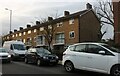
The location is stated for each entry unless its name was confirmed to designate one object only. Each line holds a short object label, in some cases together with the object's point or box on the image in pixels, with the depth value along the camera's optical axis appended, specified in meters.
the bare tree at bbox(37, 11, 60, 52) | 16.04
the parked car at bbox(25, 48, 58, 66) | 6.19
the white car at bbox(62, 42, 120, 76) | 3.88
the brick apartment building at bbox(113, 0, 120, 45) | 9.63
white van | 8.43
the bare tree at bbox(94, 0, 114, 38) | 16.31
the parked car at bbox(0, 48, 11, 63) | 6.89
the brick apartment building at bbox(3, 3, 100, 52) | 16.50
